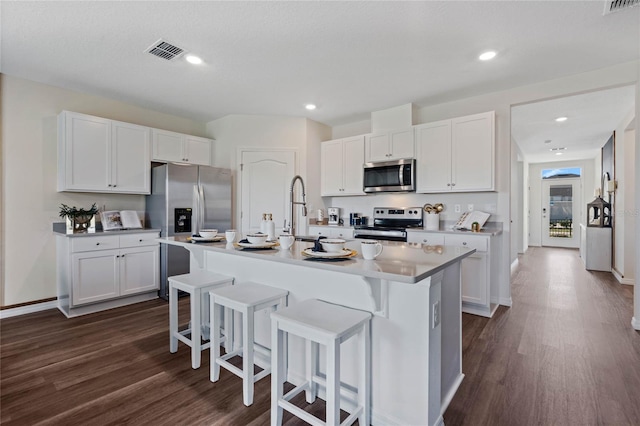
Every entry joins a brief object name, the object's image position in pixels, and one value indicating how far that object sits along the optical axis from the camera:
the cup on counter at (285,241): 1.92
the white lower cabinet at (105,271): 3.24
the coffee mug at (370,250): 1.52
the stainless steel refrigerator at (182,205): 3.87
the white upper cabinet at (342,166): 4.53
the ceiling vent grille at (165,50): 2.56
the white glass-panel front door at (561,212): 8.51
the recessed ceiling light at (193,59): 2.80
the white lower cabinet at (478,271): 3.25
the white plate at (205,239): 2.31
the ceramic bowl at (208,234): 2.38
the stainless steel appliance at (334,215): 4.91
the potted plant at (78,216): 3.38
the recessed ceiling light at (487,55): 2.67
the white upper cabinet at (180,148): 4.14
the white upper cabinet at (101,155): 3.40
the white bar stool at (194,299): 2.16
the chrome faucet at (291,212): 2.23
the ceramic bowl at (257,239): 1.97
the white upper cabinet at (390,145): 4.05
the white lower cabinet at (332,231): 4.32
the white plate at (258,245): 1.94
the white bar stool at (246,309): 1.77
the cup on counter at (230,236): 2.20
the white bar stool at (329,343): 1.38
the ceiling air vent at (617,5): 2.03
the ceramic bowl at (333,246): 1.62
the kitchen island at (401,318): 1.45
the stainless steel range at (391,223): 3.89
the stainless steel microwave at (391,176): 4.00
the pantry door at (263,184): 4.64
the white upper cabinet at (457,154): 3.46
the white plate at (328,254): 1.54
